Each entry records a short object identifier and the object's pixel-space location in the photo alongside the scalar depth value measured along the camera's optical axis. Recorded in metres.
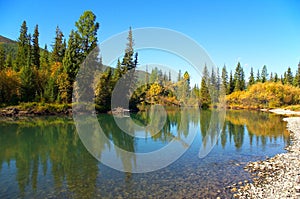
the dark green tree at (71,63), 35.91
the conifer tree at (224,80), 73.58
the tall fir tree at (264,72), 78.19
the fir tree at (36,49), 50.44
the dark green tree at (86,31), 37.28
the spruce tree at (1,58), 41.11
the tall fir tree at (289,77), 71.41
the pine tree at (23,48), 46.73
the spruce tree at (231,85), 74.44
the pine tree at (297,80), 67.31
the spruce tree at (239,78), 72.88
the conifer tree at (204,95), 65.69
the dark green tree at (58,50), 49.84
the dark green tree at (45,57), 50.92
